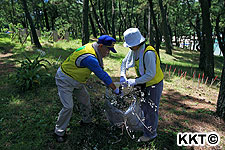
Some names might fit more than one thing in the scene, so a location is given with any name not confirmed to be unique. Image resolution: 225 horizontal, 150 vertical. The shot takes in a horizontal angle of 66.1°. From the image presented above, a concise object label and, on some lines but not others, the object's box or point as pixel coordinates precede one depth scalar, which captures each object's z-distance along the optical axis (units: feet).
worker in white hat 8.47
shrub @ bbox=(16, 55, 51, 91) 15.59
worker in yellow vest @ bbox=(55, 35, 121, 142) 8.38
